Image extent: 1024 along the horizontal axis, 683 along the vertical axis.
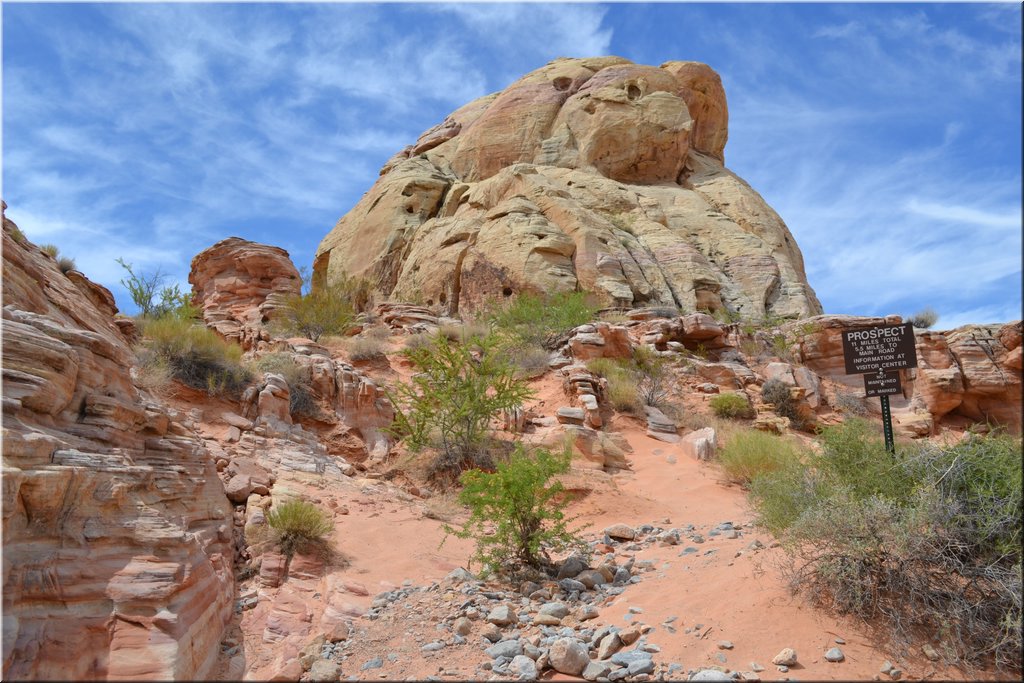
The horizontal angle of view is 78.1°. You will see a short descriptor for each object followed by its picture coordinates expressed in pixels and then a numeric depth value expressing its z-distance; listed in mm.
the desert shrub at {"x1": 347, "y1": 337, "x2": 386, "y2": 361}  13828
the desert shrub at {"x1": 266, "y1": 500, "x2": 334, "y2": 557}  5944
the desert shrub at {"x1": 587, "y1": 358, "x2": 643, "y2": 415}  12750
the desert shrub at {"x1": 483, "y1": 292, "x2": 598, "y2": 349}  16156
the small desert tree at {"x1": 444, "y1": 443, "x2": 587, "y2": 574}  6023
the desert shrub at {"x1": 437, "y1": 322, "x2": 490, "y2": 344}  17688
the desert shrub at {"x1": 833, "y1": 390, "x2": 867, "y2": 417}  15398
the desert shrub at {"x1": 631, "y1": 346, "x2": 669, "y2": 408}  13602
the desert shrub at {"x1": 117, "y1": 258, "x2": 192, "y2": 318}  14312
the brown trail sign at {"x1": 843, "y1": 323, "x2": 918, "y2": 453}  7547
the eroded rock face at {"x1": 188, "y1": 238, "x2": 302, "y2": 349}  20109
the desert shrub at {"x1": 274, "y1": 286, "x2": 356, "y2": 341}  17000
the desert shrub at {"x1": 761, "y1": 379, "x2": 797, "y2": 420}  14312
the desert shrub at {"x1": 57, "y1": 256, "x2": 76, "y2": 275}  8213
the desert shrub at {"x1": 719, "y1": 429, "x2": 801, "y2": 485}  9184
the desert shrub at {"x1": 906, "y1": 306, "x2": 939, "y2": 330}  21266
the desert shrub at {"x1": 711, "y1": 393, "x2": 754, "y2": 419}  13586
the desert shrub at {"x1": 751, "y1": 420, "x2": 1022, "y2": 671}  3994
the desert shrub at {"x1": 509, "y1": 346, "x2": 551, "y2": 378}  14281
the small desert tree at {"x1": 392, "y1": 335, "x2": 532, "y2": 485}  9656
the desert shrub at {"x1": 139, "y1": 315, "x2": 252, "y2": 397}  8891
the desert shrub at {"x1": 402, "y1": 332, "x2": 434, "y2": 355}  16128
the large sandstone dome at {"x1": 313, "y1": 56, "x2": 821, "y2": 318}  22797
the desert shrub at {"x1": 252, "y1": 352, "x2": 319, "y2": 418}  9703
